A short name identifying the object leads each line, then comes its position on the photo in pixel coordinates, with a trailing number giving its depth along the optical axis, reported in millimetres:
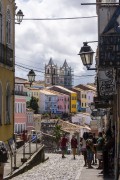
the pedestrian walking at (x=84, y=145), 21141
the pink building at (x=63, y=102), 162000
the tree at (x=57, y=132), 68488
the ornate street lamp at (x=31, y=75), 25484
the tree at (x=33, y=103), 132925
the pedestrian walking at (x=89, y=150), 20109
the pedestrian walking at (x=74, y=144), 26531
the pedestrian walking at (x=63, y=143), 27422
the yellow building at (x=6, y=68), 23547
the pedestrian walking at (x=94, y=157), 22166
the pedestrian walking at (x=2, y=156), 12086
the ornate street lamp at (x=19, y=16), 24425
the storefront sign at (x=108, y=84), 11530
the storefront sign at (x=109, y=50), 9922
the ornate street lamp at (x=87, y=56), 13312
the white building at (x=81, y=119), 126500
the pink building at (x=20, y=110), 84000
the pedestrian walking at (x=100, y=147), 18291
